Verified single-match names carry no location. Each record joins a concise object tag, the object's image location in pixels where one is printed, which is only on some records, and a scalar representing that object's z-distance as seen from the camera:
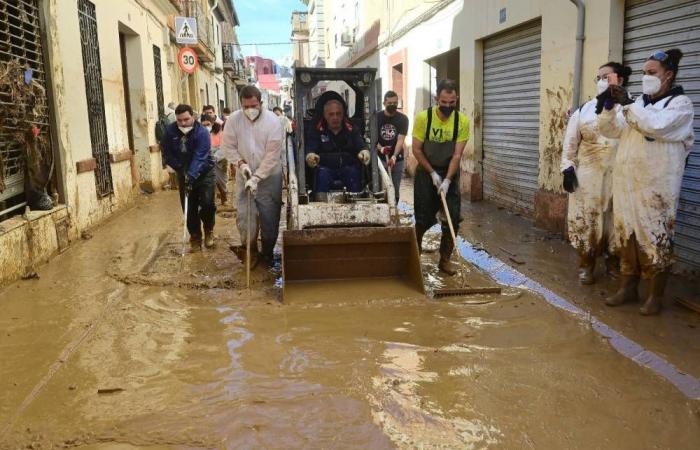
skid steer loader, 5.30
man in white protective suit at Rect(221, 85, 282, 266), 6.11
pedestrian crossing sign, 14.40
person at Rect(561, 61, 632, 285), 5.27
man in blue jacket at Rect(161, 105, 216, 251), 6.90
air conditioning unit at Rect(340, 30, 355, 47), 22.94
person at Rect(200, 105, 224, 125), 11.15
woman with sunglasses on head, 4.40
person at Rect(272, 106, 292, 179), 6.34
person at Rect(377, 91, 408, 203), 7.84
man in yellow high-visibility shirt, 5.84
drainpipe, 6.75
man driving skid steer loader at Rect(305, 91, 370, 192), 6.31
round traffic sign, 14.34
